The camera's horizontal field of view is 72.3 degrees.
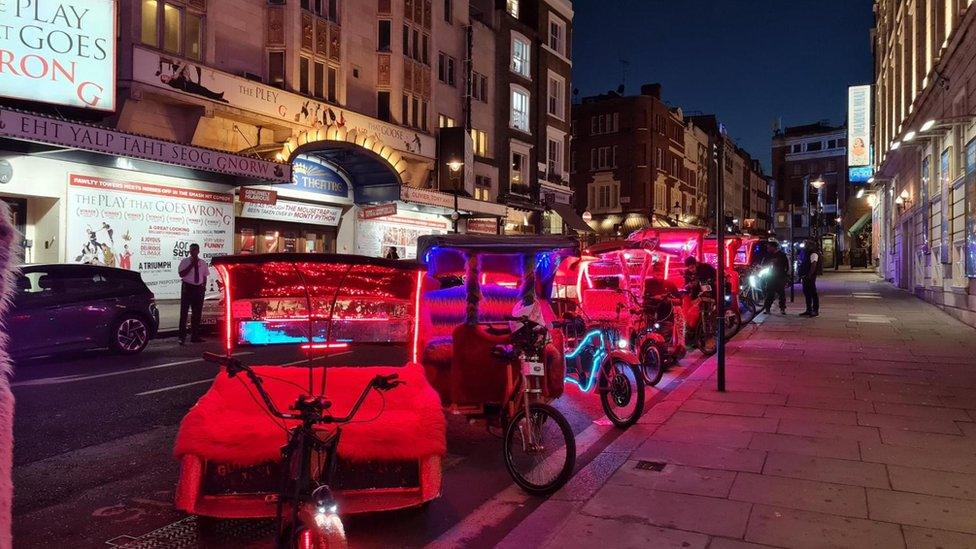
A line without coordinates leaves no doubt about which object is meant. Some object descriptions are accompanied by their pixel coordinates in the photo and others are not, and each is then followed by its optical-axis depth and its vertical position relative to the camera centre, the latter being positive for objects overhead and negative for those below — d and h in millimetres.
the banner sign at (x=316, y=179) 22781 +3352
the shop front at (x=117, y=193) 14977 +2025
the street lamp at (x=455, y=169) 28019 +4469
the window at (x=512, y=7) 35978 +14543
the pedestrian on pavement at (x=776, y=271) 18641 +138
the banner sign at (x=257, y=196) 20422 +2368
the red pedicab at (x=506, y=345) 5316 -691
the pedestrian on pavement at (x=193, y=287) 14383 -341
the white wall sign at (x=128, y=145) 13555 +2920
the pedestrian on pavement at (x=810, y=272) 17797 +109
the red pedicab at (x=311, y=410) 3348 -885
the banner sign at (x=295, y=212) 21594 +2066
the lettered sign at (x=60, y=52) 15195 +5126
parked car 11086 -723
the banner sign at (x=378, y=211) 24031 +2269
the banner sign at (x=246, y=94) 17719 +5391
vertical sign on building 41062 +9295
